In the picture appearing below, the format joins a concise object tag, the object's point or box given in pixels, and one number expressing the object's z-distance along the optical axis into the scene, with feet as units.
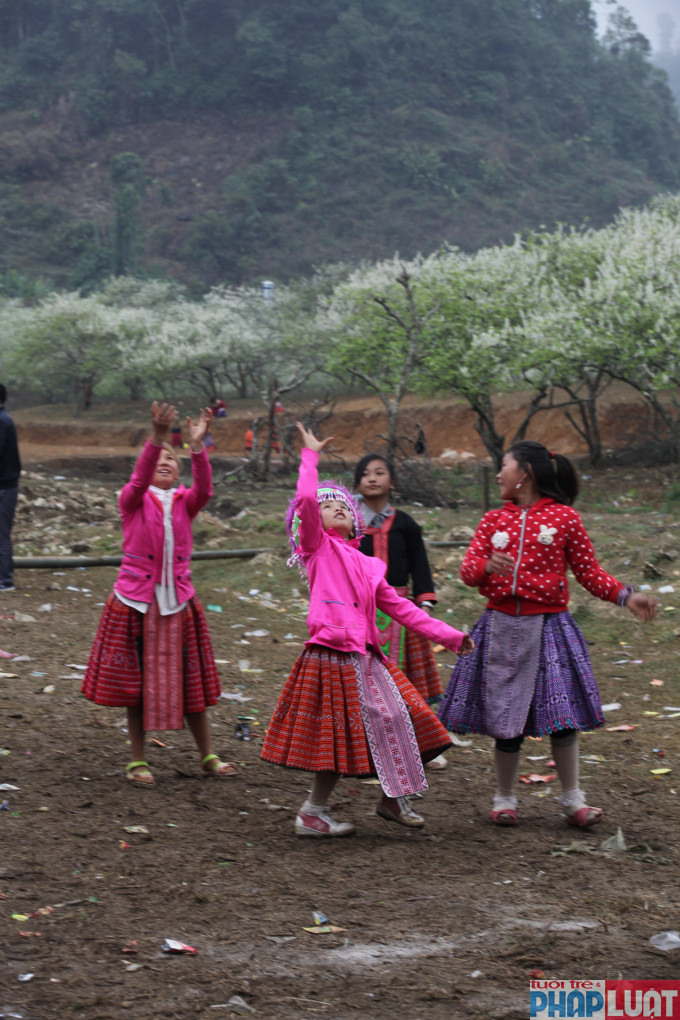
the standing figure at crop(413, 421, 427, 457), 59.72
